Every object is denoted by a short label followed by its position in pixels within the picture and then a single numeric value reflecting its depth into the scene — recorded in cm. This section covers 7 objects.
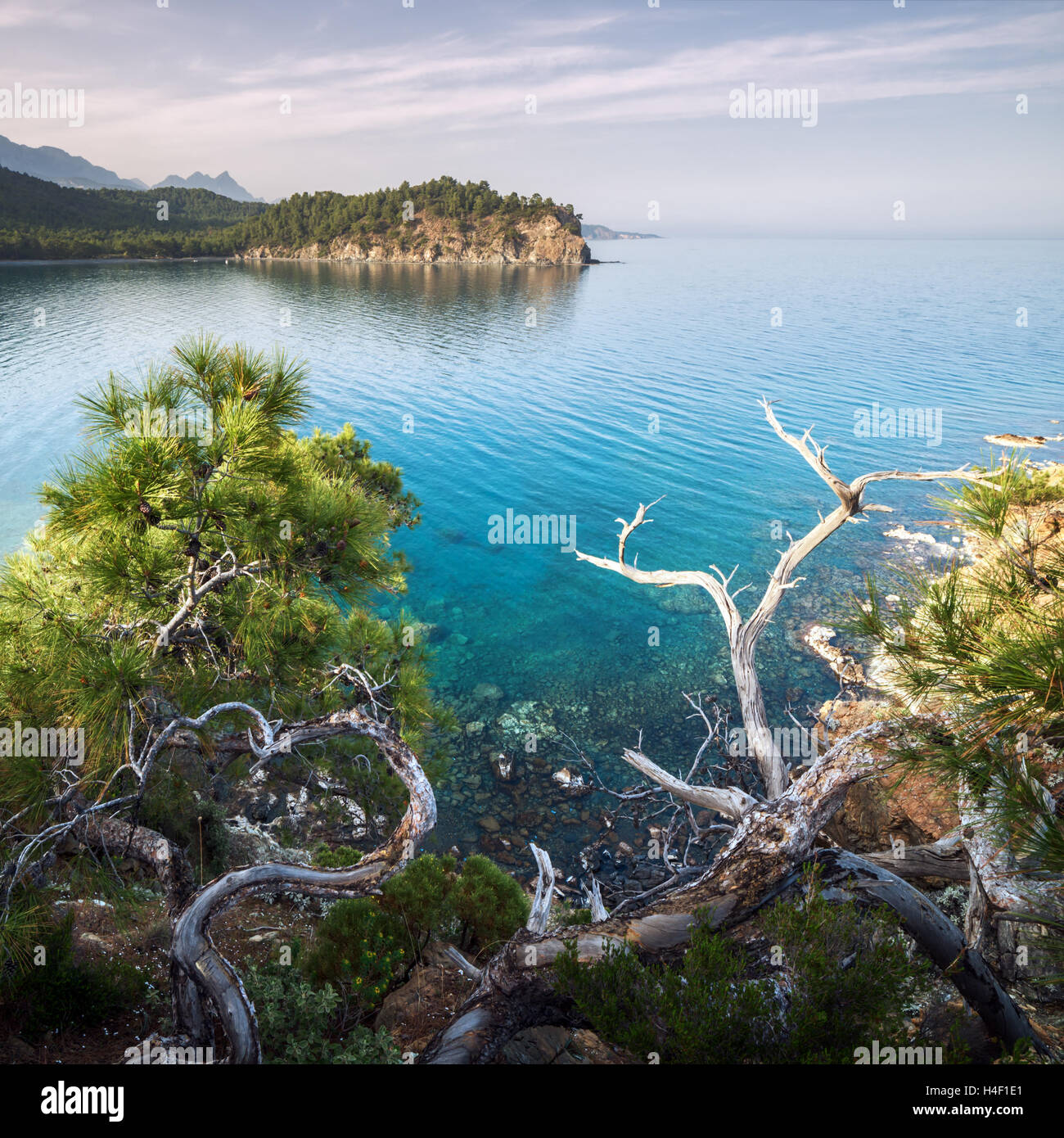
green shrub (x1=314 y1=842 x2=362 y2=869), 831
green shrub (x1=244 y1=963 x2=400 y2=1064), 516
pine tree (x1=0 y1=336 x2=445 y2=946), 462
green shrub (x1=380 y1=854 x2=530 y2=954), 693
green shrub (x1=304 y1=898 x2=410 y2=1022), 619
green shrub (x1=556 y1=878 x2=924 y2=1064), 342
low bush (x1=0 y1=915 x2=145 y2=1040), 536
